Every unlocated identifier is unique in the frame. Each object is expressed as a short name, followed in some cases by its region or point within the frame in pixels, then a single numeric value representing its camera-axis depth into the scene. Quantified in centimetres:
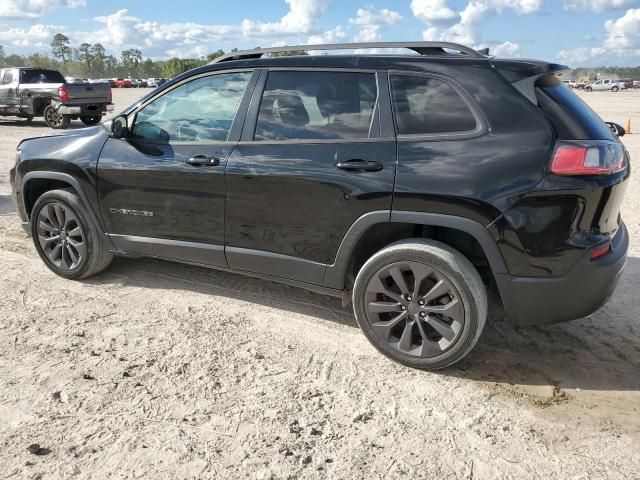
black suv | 282
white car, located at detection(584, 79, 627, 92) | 6838
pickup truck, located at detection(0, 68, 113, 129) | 1527
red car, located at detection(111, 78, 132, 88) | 7781
